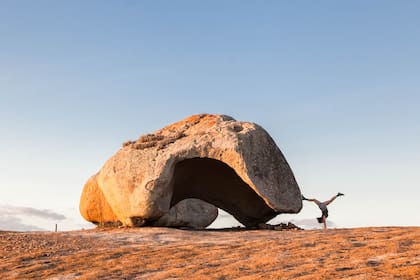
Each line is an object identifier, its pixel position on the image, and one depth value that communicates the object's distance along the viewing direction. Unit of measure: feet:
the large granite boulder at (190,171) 54.49
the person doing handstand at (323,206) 63.81
